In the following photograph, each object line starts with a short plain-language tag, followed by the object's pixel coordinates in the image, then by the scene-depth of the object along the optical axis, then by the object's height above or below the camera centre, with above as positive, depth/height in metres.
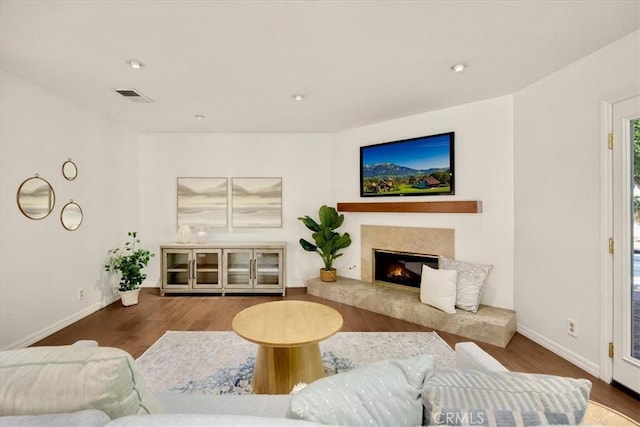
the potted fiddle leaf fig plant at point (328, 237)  4.05 -0.33
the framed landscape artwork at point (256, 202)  4.48 +0.19
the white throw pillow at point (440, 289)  2.91 -0.79
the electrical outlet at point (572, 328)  2.30 -0.93
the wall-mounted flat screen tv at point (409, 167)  3.35 +0.61
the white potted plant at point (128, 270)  3.64 -0.74
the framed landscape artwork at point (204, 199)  4.46 +0.23
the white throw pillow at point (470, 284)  2.87 -0.72
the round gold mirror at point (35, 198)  2.62 +0.15
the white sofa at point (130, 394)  0.65 -0.48
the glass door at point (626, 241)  1.96 -0.18
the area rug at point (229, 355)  2.07 -1.22
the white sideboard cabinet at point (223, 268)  4.10 -0.79
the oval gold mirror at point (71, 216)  3.06 -0.03
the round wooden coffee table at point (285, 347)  1.76 -0.87
